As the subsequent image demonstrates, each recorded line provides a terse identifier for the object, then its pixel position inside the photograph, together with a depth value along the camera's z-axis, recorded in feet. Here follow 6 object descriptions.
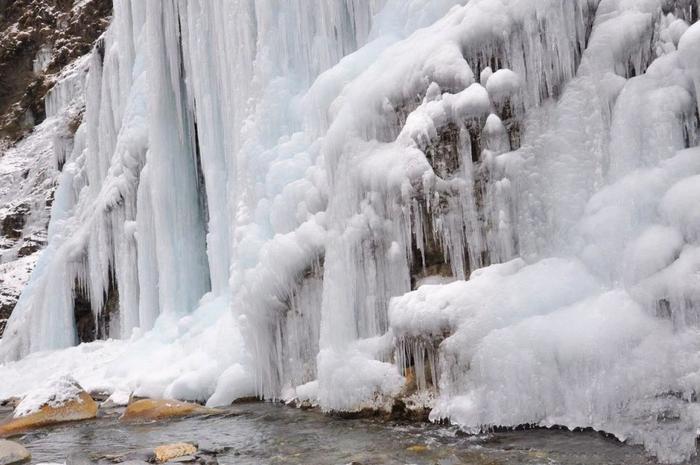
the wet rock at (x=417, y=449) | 15.96
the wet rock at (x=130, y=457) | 18.38
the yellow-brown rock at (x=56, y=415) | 28.66
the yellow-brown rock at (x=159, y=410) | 26.50
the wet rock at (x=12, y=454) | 19.87
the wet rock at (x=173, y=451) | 18.53
